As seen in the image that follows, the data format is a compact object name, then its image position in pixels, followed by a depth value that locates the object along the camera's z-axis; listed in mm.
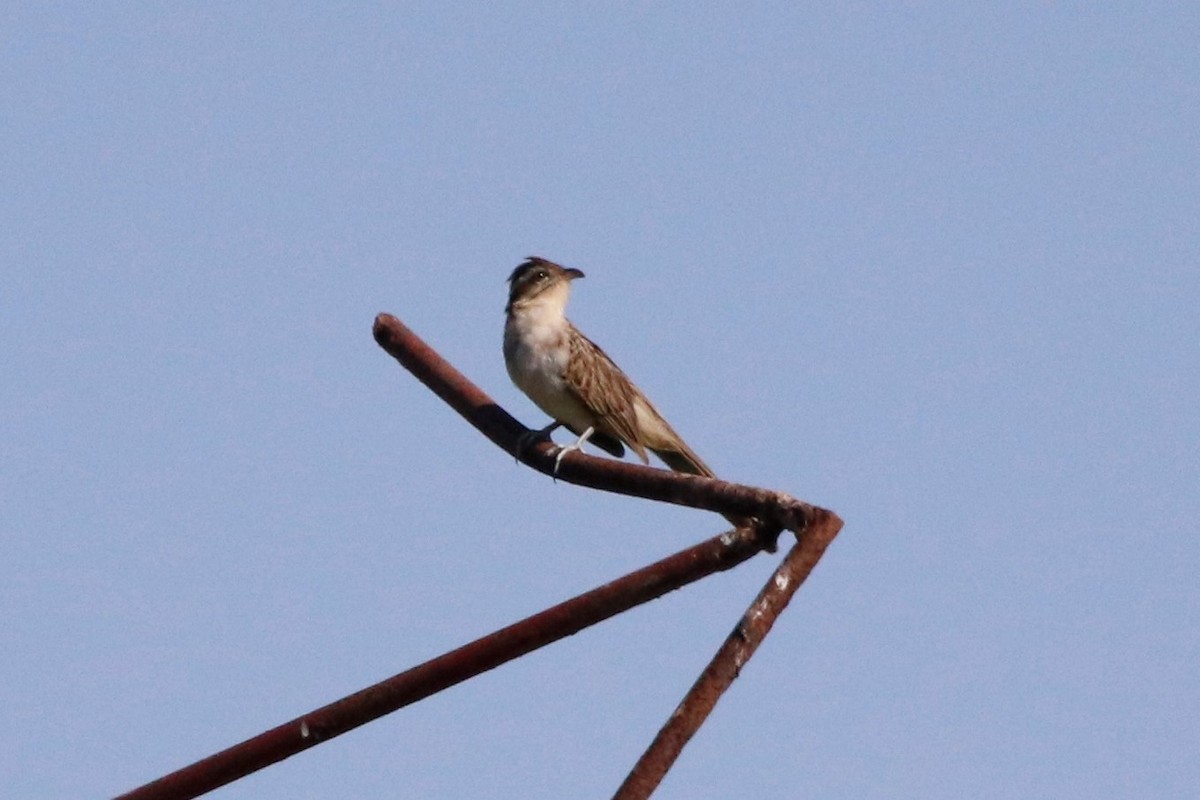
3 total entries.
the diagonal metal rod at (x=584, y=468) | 7187
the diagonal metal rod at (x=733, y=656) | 6496
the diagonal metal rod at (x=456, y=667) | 7359
